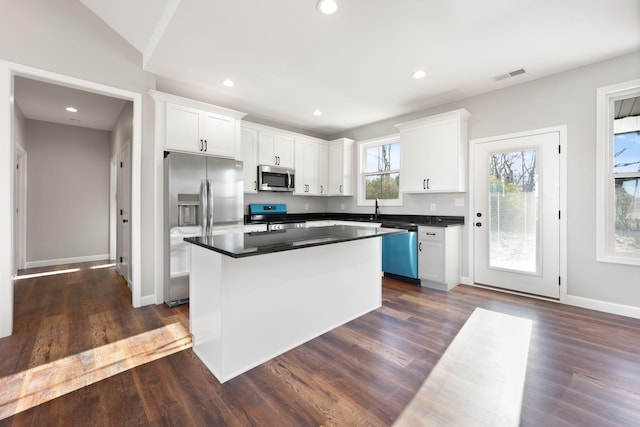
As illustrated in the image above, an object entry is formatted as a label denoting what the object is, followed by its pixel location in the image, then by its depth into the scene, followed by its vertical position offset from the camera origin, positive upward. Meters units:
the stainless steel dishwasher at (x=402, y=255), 4.04 -0.61
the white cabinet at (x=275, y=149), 4.71 +1.15
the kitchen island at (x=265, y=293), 1.83 -0.61
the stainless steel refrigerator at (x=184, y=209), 3.19 +0.06
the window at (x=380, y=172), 5.02 +0.79
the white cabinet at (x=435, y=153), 3.87 +0.89
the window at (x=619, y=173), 2.86 +0.42
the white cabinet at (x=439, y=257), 3.76 -0.60
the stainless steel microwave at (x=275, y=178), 4.65 +0.62
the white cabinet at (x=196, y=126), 3.39 +1.15
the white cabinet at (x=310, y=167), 5.27 +0.93
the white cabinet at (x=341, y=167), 5.50 +0.94
